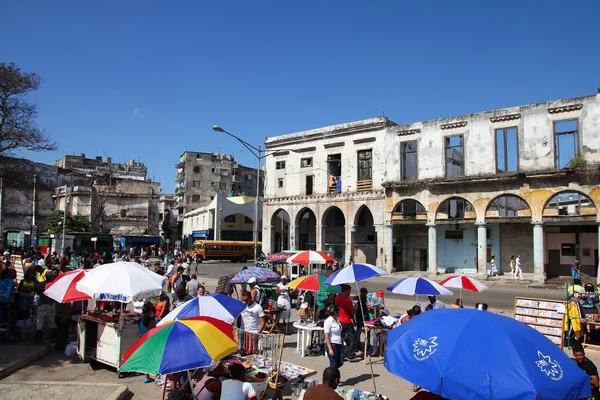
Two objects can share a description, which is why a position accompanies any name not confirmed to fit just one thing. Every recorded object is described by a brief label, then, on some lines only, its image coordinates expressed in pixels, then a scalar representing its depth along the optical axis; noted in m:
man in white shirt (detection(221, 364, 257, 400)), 5.40
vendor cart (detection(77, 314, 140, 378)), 8.57
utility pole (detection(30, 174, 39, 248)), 23.41
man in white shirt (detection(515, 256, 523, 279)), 28.44
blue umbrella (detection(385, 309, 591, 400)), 3.41
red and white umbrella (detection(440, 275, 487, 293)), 11.22
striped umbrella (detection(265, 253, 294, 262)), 22.69
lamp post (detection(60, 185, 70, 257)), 32.81
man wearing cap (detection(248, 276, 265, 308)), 11.30
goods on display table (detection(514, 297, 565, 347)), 10.87
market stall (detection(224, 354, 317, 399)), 6.78
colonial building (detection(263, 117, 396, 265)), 36.34
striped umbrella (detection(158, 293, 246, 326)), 7.11
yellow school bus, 44.28
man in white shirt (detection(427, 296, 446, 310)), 10.80
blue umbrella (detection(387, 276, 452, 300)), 10.05
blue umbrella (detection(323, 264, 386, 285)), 10.01
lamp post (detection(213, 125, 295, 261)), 23.48
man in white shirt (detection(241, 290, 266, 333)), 9.48
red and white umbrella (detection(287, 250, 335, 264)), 15.84
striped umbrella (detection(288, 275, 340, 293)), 11.53
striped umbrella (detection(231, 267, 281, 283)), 13.73
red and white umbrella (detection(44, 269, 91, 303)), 8.90
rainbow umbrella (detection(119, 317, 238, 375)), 4.69
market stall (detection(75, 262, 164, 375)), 8.20
